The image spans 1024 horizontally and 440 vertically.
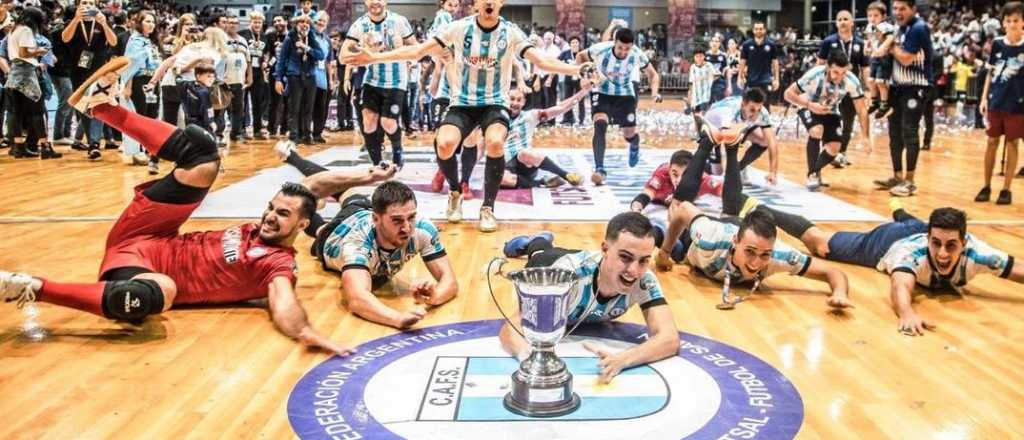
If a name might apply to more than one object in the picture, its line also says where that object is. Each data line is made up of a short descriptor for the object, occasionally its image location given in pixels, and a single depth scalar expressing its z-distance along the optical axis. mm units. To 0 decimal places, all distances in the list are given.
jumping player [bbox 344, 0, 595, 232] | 6066
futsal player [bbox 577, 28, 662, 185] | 8445
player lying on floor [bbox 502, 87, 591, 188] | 7570
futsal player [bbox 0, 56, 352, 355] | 3820
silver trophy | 2678
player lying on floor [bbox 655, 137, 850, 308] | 3969
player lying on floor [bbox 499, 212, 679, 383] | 3086
